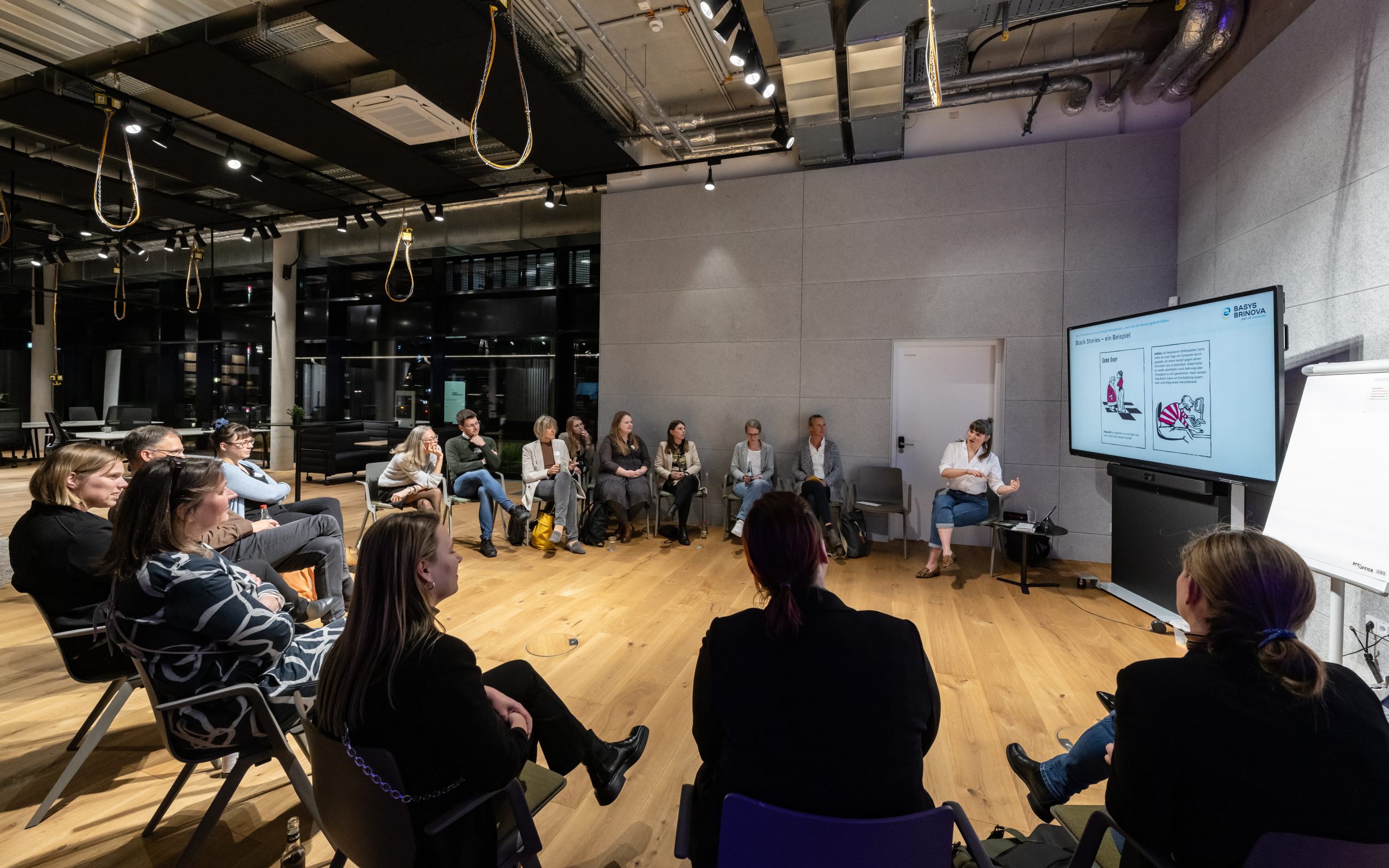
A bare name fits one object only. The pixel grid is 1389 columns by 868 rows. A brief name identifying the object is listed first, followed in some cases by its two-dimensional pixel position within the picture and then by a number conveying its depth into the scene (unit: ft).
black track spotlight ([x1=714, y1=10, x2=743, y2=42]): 11.71
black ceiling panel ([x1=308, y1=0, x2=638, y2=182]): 12.03
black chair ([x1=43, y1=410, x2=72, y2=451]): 28.89
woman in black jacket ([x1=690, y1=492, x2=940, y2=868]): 3.55
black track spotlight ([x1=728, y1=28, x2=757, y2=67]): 12.35
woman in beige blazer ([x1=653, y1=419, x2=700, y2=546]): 19.54
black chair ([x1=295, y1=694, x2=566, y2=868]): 3.76
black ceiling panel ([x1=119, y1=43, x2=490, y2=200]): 13.85
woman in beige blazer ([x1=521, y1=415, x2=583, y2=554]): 18.03
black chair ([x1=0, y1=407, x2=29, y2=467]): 30.94
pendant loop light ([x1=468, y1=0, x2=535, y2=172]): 10.77
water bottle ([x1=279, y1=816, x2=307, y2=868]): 5.55
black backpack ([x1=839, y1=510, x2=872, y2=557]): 17.46
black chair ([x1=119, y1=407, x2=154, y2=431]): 33.68
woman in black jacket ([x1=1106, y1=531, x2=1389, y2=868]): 3.22
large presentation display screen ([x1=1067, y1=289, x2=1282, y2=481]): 10.19
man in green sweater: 17.95
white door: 18.58
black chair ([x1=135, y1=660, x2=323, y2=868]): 5.14
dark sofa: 26.61
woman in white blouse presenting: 15.92
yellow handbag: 17.76
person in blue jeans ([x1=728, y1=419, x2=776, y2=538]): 18.88
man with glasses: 9.57
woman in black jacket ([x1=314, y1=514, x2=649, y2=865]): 3.86
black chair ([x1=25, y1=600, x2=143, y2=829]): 6.34
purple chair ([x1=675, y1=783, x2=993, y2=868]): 3.26
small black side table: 14.16
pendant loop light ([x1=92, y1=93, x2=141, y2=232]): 14.62
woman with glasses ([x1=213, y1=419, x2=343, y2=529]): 11.11
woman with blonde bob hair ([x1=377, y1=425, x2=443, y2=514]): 16.01
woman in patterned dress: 5.13
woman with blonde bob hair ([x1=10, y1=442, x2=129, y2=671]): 6.67
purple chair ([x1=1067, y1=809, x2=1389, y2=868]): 3.10
